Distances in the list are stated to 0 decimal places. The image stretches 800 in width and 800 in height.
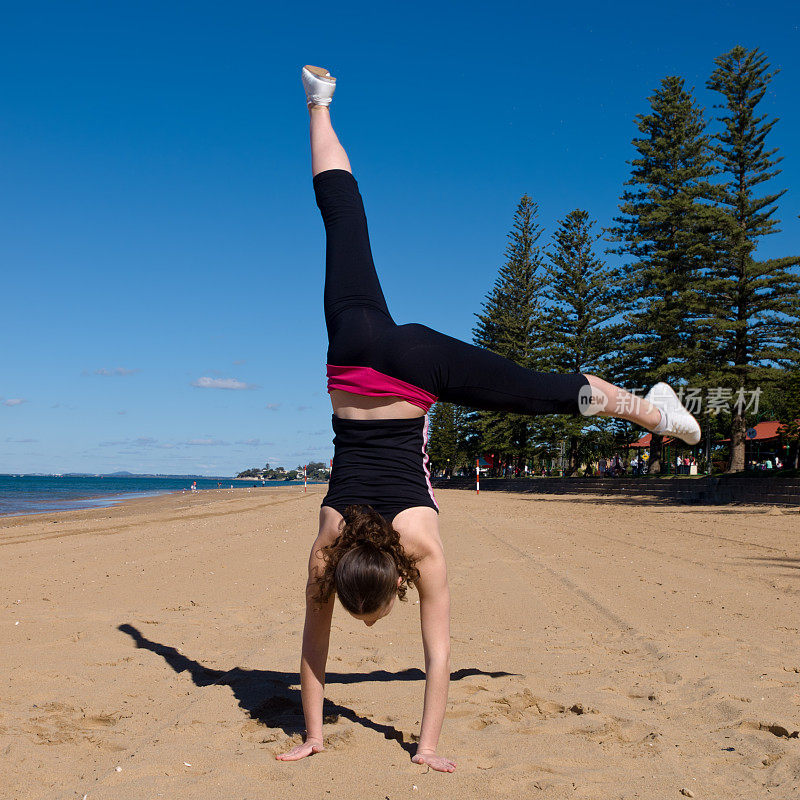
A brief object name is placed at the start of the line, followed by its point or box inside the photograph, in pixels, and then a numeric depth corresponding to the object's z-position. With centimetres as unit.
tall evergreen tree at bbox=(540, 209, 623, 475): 3541
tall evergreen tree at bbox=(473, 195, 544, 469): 4175
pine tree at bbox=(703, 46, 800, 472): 2414
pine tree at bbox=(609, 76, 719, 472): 2500
